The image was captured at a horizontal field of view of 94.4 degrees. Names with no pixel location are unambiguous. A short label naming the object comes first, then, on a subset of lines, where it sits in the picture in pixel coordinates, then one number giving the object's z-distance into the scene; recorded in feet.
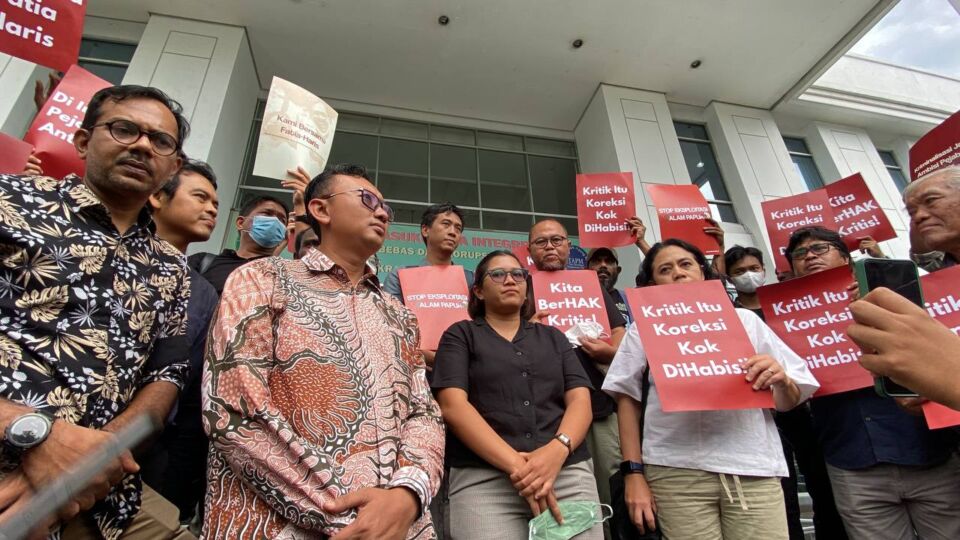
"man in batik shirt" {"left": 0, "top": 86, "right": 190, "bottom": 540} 3.17
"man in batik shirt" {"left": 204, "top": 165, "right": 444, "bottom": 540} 3.58
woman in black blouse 5.49
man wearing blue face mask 8.54
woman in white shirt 5.67
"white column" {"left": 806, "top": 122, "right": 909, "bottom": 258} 24.71
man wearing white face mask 7.75
